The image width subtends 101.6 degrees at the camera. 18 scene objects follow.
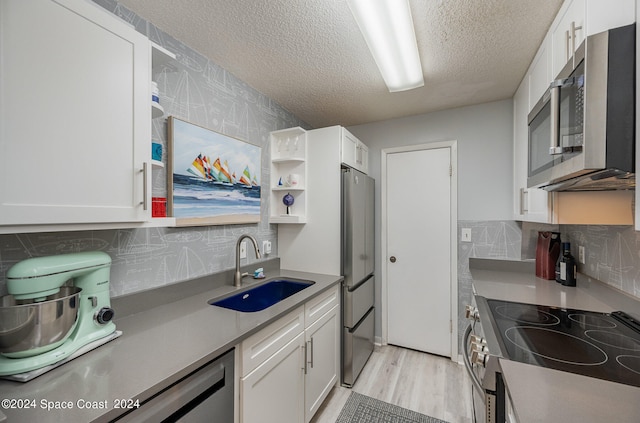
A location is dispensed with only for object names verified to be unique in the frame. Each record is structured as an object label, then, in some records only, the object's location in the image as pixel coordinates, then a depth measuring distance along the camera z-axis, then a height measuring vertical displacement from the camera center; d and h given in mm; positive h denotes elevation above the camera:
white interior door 2490 -394
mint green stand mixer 776 -343
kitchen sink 1615 -599
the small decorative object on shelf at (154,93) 1205 +540
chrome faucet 1763 -419
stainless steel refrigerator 2117 -564
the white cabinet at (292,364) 1176 -858
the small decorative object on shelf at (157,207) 1231 +10
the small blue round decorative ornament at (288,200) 2246 +80
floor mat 1742 -1407
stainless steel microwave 746 +305
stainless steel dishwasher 780 -640
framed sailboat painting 1490 +209
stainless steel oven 861 -595
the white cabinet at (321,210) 2133 -5
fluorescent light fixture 1176 +916
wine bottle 1680 -378
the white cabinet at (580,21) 807 +716
